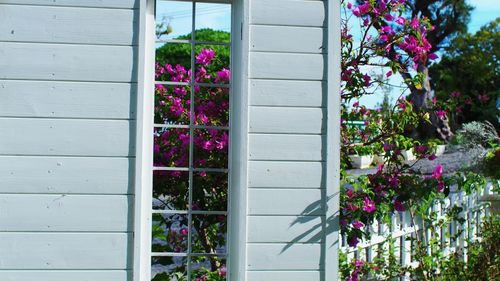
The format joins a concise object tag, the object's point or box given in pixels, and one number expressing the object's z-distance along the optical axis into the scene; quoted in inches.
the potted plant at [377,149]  187.2
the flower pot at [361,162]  663.8
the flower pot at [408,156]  670.2
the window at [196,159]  173.0
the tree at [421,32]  176.9
